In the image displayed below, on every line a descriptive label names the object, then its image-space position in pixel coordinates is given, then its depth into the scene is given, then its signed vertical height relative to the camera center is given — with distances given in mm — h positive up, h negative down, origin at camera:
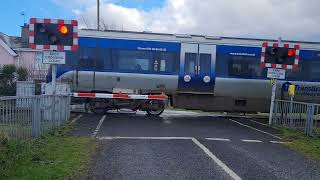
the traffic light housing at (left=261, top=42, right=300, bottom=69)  10123 +1118
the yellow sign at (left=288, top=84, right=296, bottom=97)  9750 -217
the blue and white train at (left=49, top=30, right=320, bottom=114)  10926 +641
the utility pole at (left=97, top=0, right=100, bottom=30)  23709 +6585
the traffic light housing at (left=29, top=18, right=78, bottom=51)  8073 +1418
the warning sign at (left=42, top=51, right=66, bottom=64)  8045 +686
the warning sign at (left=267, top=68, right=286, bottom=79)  10172 +421
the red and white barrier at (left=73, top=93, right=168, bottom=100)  10531 -673
